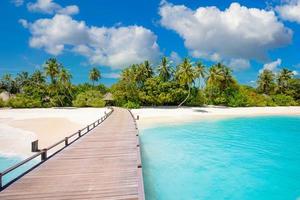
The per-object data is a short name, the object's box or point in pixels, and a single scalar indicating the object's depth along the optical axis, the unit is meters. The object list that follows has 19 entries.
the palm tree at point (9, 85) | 78.69
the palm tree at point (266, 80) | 73.50
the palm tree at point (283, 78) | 70.81
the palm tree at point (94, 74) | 78.94
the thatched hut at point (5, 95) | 72.93
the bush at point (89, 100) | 61.16
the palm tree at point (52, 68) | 61.12
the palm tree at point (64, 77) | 62.92
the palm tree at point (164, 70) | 58.84
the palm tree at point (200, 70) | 56.03
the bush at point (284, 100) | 65.56
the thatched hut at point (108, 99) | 64.35
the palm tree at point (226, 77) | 60.55
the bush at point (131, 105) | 56.06
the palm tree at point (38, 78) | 69.41
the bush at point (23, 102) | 60.34
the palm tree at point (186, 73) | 53.19
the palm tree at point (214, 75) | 56.28
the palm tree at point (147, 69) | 59.75
